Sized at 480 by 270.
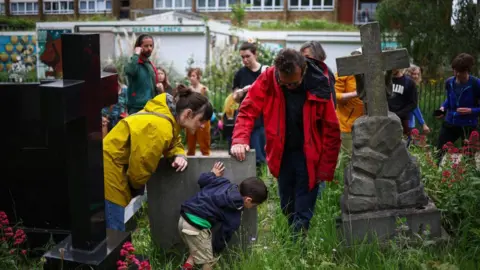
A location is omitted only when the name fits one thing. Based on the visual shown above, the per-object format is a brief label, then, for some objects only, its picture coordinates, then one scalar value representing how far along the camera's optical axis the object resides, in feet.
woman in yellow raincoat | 11.68
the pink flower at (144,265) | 8.66
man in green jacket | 20.74
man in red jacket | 13.04
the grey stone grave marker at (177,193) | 12.50
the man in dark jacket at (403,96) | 21.97
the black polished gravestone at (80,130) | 8.33
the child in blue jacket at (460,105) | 21.12
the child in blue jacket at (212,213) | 11.64
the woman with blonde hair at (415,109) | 22.78
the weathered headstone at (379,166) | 13.44
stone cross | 13.84
